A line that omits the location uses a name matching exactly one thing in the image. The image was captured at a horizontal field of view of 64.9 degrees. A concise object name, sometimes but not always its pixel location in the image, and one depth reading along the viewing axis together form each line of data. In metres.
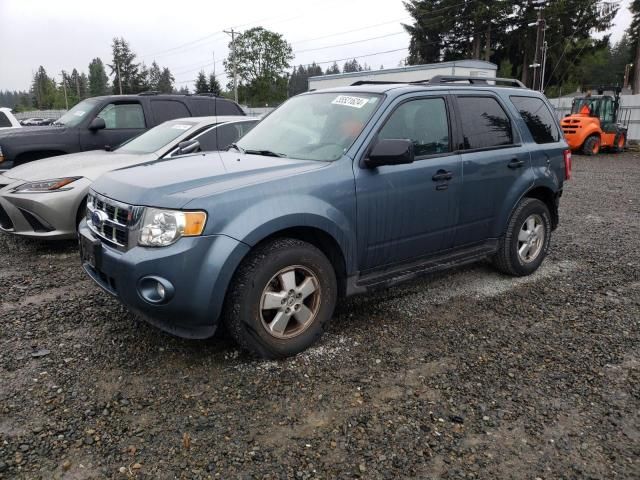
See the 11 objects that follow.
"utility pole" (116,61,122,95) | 84.19
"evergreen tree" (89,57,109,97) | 108.56
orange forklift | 18.55
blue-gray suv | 2.97
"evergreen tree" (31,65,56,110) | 101.19
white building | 21.94
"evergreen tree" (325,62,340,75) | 134.93
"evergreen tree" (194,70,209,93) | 75.50
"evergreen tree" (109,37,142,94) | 87.56
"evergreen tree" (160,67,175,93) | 114.47
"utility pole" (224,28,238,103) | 62.78
